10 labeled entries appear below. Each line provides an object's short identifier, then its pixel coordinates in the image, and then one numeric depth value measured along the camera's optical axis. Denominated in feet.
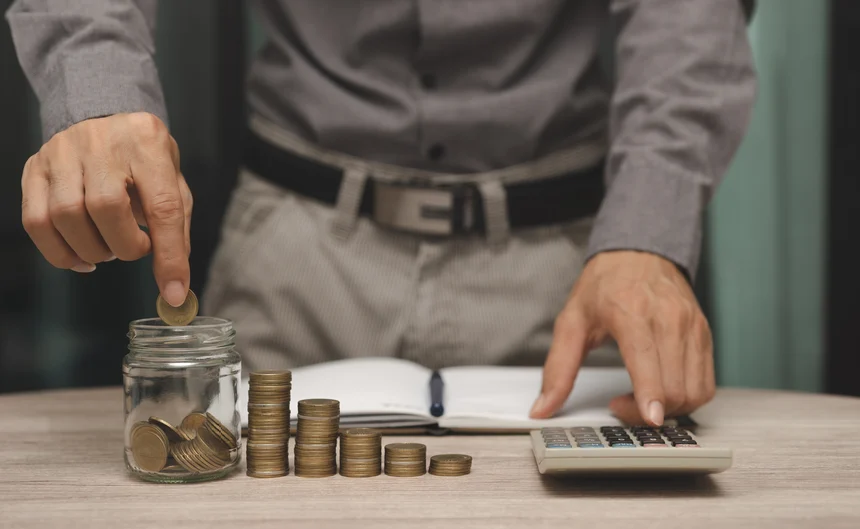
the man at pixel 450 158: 3.89
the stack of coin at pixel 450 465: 2.41
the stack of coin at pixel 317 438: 2.43
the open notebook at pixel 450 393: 2.94
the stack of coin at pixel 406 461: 2.43
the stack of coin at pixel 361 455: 2.43
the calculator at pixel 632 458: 2.21
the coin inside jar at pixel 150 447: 2.31
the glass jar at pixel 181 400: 2.34
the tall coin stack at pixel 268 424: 2.43
